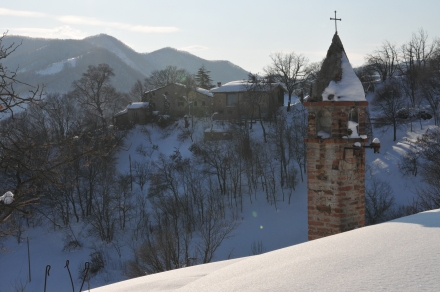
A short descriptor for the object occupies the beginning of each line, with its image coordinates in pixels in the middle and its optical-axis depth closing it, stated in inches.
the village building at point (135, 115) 1785.3
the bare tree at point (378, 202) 983.6
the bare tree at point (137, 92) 2393.6
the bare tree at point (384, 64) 2037.3
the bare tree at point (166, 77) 2432.9
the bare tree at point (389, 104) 1379.2
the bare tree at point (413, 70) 1664.1
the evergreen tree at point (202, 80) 2235.5
